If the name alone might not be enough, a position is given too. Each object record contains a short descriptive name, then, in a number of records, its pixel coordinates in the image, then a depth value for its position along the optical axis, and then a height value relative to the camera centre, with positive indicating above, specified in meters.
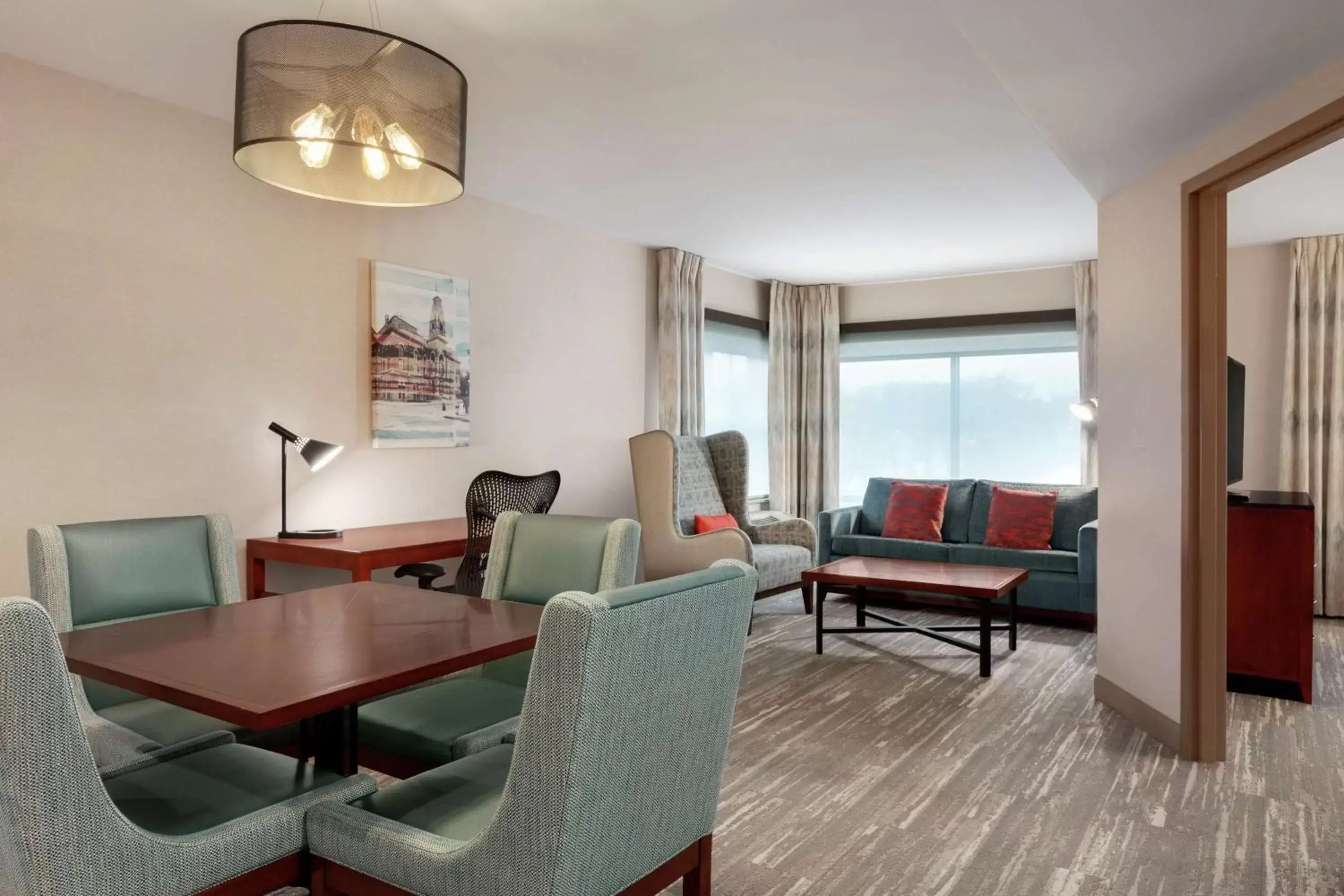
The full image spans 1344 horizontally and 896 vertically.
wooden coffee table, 4.40 -0.67
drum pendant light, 1.93 +0.78
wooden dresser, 3.96 -0.64
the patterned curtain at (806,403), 7.65 +0.42
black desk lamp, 3.76 -0.02
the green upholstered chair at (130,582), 2.17 -0.36
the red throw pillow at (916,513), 6.30 -0.43
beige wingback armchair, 5.22 -0.39
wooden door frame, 3.13 -0.05
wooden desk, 3.51 -0.42
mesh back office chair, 3.73 -0.26
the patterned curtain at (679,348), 6.17 +0.72
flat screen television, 4.38 +0.19
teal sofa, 5.45 -0.63
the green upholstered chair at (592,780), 1.36 -0.56
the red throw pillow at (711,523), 5.60 -0.46
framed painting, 4.37 +0.46
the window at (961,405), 7.07 +0.39
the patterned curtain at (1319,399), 5.80 +0.36
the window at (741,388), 7.07 +0.52
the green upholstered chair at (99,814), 1.26 -0.62
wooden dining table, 1.56 -0.42
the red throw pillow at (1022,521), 5.87 -0.45
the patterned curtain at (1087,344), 6.62 +0.81
